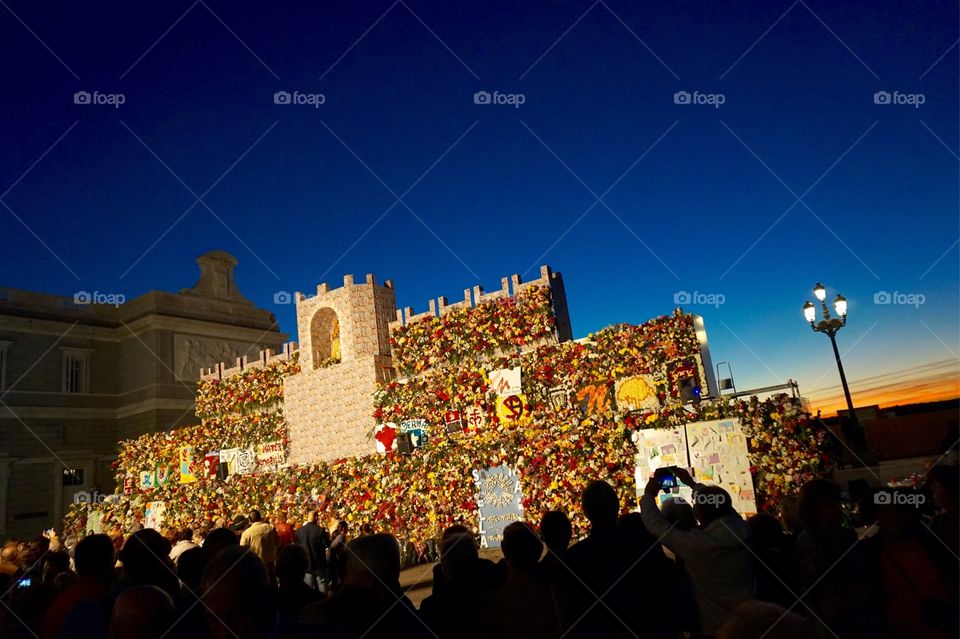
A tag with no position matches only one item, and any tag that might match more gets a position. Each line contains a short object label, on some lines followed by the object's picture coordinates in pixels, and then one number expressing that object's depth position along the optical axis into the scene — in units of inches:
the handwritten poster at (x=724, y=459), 451.5
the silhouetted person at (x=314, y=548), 387.9
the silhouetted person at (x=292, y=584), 154.8
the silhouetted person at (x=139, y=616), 96.0
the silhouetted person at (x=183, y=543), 319.3
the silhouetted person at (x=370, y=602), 119.0
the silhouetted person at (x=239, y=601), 101.0
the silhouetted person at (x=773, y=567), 162.7
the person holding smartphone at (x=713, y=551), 153.1
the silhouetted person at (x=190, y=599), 106.1
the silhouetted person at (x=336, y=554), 373.7
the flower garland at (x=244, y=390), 759.1
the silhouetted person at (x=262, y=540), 358.0
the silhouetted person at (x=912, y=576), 128.6
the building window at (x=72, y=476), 1021.2
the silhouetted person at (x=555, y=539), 141.3
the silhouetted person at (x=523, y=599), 133.3
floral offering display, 477.1
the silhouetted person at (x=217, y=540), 191.8
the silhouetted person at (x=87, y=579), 161.3
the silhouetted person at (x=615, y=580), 137.5
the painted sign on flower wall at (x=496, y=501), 544.7
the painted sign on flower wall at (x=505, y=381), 563.2
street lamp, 565.6
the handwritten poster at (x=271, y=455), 724.0
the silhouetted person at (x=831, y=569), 135.9
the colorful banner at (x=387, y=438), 614.9
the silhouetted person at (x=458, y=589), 148.6
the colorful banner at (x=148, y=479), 838.5
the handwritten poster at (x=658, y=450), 479.8
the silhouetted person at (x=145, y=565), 162.2
